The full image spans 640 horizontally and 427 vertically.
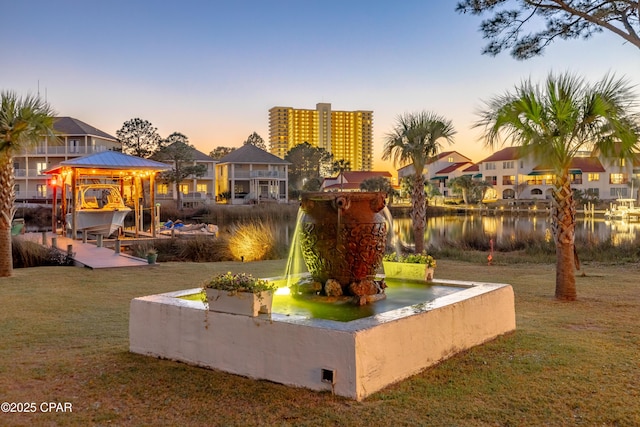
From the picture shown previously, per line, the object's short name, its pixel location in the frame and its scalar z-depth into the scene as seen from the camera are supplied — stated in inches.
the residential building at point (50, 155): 1952.5
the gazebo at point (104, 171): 898.7
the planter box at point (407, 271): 339.0
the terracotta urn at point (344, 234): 269.7
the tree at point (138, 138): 2126.0
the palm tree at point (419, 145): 651.5
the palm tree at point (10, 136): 501.7
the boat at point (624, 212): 2044.8
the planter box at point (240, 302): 213.0
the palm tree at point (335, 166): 3456.7
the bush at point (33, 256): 641.0
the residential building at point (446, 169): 3260.1
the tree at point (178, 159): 1957.4
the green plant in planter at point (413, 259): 343.9
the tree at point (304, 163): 3415.4
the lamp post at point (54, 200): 1067.9
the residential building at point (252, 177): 2239.2
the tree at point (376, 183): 2660.4
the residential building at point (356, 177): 2996.6
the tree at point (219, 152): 3961.6
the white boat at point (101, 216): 954.7
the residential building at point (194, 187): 2066.9
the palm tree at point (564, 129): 378.6
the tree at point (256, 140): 4111.7
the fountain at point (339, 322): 194.7
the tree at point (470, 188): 2883.9
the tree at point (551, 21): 451.8
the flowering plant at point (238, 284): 216.2
